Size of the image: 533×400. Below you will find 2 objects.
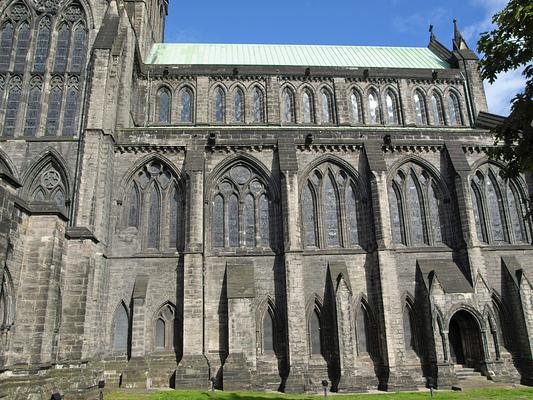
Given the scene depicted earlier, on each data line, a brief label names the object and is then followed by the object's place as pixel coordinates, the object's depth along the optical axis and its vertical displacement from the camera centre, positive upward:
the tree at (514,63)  9.62 +6.00
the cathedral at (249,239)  19.14 +4.51
